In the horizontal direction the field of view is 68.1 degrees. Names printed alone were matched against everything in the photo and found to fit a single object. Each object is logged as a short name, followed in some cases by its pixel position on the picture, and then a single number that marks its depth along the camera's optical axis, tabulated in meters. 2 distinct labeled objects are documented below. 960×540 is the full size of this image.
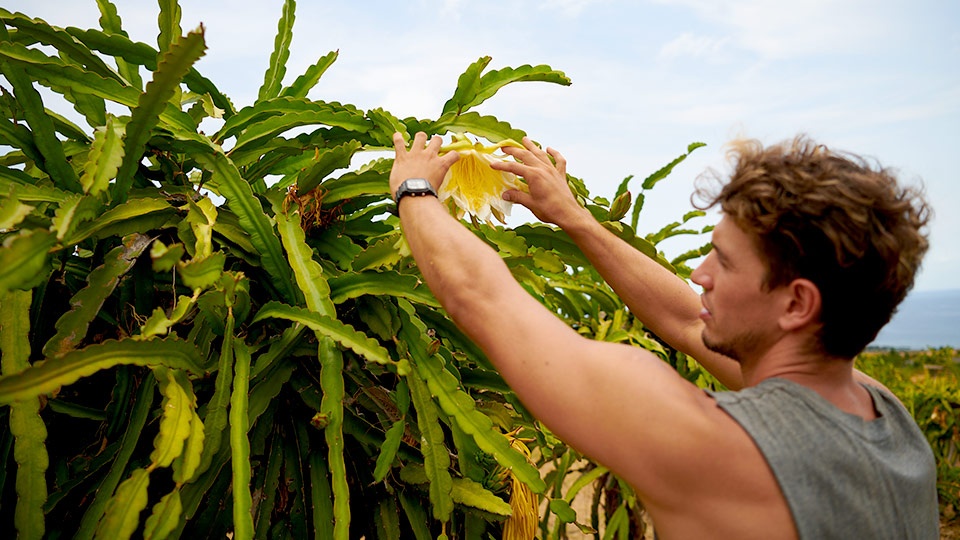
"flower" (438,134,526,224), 1.24
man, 0.84
